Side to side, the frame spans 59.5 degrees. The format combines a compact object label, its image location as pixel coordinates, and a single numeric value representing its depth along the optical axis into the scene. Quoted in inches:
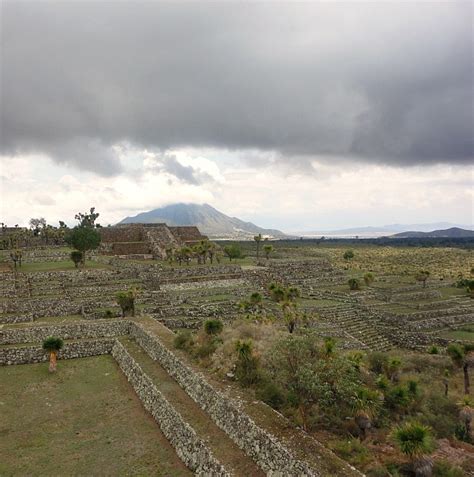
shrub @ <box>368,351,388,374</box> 936.2
